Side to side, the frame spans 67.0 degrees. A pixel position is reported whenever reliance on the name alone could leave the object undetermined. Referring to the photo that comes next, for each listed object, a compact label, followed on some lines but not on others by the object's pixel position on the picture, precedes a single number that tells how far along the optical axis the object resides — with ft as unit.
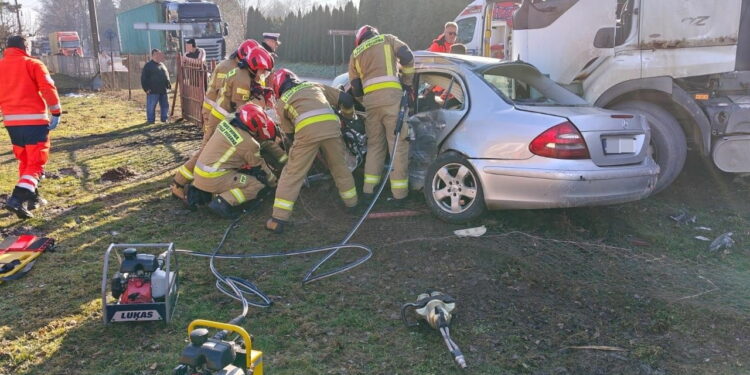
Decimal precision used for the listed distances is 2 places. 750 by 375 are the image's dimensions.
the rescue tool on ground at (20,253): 14.24
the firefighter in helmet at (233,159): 18.20
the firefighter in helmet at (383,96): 18.30
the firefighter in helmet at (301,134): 17.01
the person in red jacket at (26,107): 19.93
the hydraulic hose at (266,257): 12.79
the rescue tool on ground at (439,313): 10.49
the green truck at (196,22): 82.07
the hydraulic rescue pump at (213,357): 7.67
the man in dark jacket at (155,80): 40.34
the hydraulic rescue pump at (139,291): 11.29
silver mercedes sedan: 15.10
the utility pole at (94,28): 77.87
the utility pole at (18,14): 111.49
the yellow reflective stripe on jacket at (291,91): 17.26
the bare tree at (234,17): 165.17
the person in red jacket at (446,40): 30.86
